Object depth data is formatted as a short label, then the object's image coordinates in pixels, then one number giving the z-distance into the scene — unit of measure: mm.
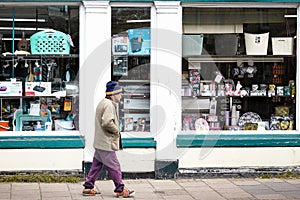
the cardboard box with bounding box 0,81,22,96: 10836
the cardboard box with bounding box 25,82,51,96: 10953
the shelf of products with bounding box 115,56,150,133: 10961
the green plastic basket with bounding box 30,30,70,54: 10898
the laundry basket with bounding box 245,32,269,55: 11398
